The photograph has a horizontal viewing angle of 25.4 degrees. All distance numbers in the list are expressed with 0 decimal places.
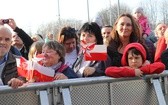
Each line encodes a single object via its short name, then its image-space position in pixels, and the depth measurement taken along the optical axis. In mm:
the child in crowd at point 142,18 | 7644
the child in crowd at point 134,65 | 3146
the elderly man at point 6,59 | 3285
